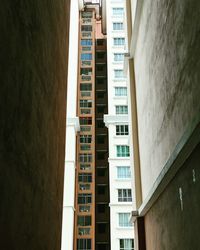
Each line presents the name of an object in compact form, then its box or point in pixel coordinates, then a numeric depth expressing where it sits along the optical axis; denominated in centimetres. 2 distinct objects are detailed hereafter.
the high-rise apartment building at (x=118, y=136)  3097
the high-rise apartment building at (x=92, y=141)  3544
